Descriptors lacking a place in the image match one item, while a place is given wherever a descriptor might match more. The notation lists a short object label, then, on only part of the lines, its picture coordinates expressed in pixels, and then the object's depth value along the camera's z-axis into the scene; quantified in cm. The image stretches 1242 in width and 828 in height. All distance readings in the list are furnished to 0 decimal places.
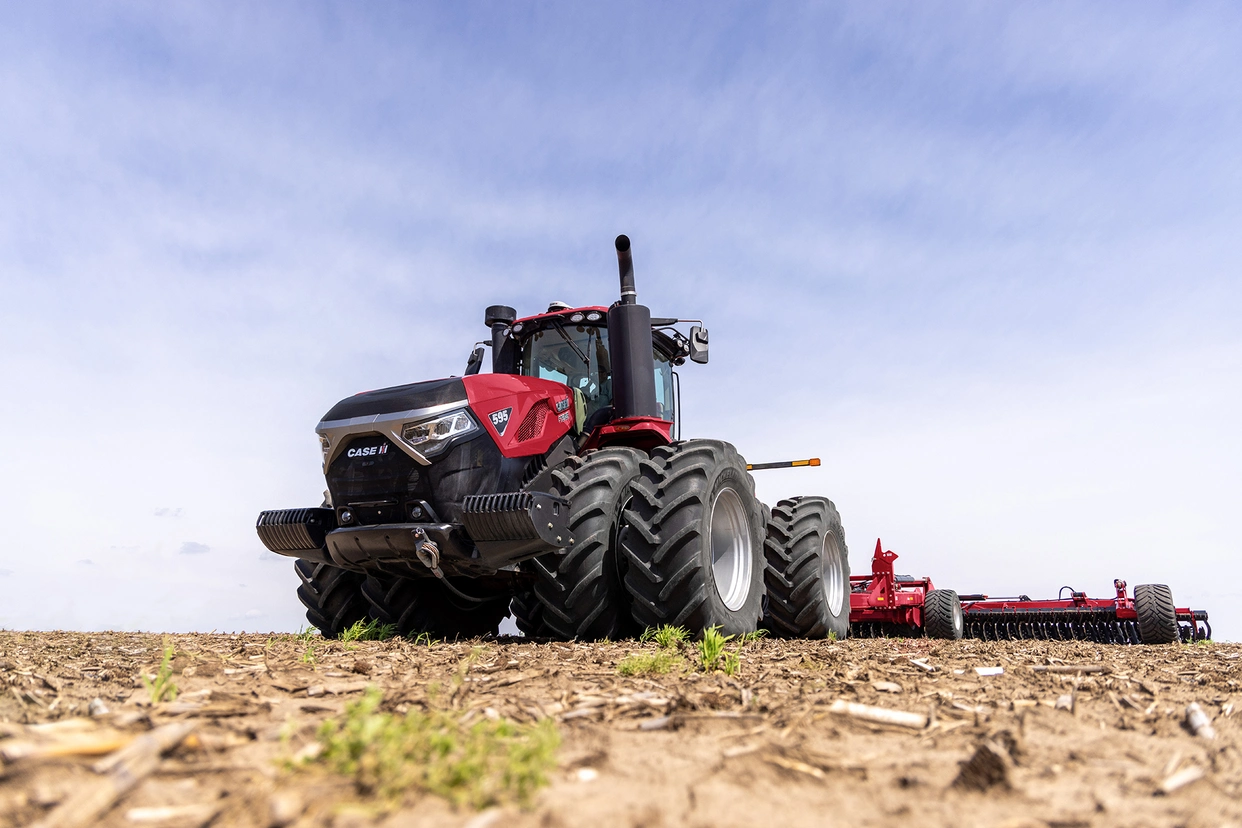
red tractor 586
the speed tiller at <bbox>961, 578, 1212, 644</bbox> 1156
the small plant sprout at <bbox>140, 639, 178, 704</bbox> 297
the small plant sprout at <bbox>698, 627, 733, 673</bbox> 422
